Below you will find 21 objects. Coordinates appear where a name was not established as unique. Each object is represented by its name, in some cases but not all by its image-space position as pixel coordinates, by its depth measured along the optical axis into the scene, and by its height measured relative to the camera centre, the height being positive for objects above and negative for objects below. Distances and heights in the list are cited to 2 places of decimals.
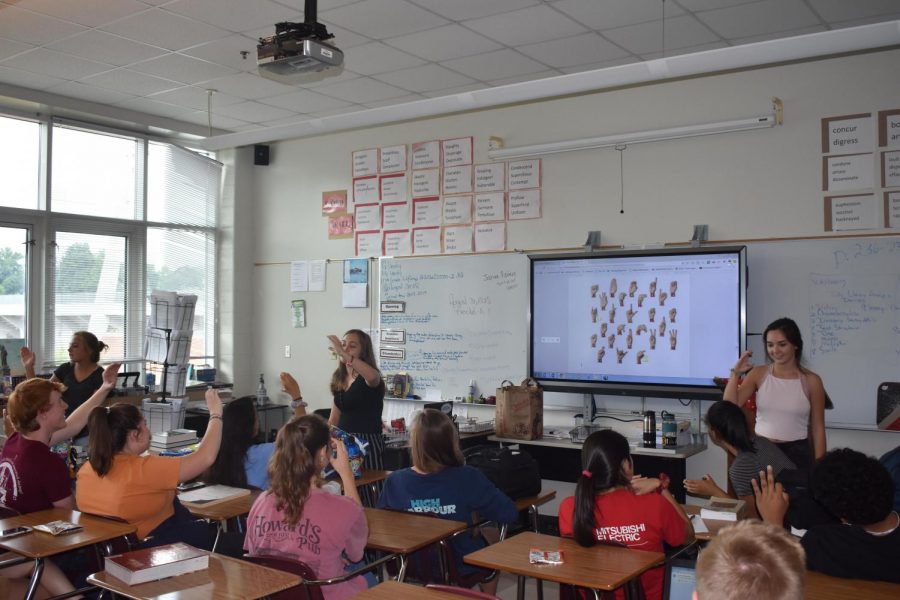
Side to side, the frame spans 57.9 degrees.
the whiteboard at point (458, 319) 6.05 +0.03
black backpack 4.07 -0.75
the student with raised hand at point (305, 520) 2.79 -0.69
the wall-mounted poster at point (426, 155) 6.52 +1.36
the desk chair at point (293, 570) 2.61 -0.79
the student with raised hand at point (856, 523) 2.37 -0.59
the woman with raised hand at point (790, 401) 4.29 -0.42
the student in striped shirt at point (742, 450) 3.44 -0.55
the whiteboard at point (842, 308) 4.72 +0.09
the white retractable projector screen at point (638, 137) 5.06 +1.25
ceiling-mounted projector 3.76 +1.28
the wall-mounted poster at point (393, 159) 6.74 +1.37
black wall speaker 7.63 +1.58
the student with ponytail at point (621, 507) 2.85 -0.65
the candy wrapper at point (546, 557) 2.67 -0.78
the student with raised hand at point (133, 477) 3.20 -0.61
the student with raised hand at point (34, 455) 3.46 -0.57
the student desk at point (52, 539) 2.82 -0.78
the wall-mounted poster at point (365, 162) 6.93 +1.38
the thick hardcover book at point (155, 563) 2.48 -0.75
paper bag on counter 5.45 -0.61
